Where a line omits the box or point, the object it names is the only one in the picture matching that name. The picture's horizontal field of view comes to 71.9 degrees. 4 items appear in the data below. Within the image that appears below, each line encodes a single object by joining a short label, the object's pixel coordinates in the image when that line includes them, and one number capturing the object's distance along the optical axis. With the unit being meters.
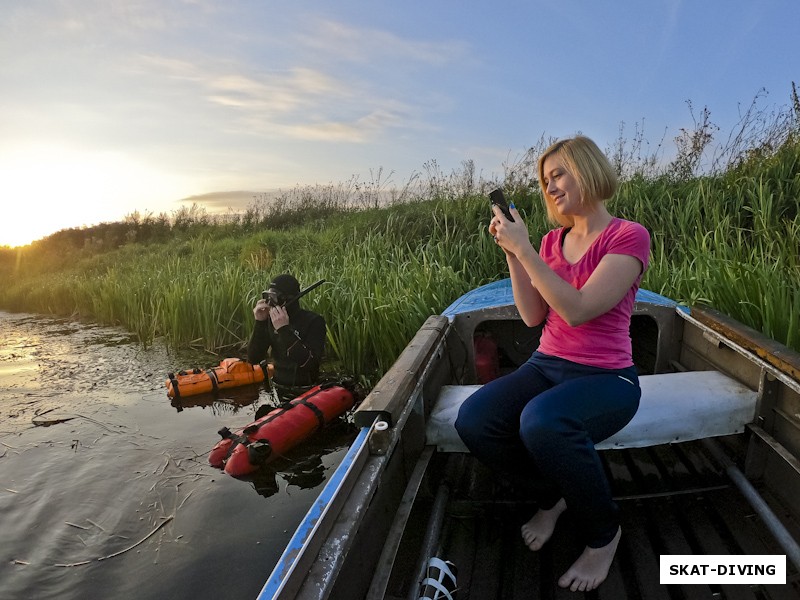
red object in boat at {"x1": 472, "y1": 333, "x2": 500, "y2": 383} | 3.69
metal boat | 1.67
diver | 4.83
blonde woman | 1.85
